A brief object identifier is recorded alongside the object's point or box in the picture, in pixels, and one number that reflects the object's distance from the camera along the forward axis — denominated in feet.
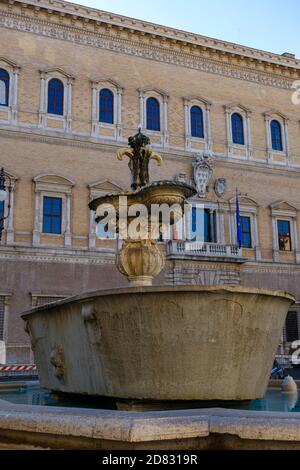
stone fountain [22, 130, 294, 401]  17.34
